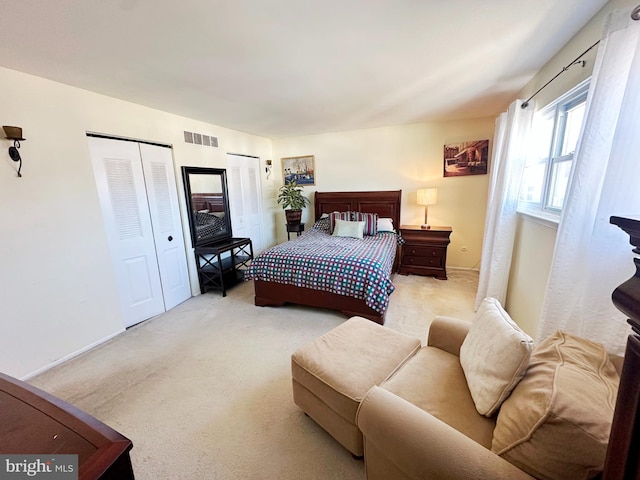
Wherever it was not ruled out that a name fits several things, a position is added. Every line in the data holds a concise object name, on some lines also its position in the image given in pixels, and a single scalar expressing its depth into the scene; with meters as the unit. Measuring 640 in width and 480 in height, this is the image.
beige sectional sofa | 0.70
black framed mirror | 3.45
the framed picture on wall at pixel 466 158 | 3.85
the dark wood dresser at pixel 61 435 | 0.71
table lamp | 3.83
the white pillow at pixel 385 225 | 4.09
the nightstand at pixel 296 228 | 4.86
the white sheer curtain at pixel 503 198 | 2.39
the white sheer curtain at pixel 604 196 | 1.09
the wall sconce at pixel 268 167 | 4.99
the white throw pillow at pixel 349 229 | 3.91
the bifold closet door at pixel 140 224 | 2.61
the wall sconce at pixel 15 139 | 1.87
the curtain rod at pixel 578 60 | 1.05
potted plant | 4.81
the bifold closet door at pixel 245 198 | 4.23
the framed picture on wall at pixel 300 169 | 4.90
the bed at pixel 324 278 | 2.56
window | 1.91
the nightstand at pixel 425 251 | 3.80
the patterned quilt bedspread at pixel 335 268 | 2.55
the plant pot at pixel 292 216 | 4.81
